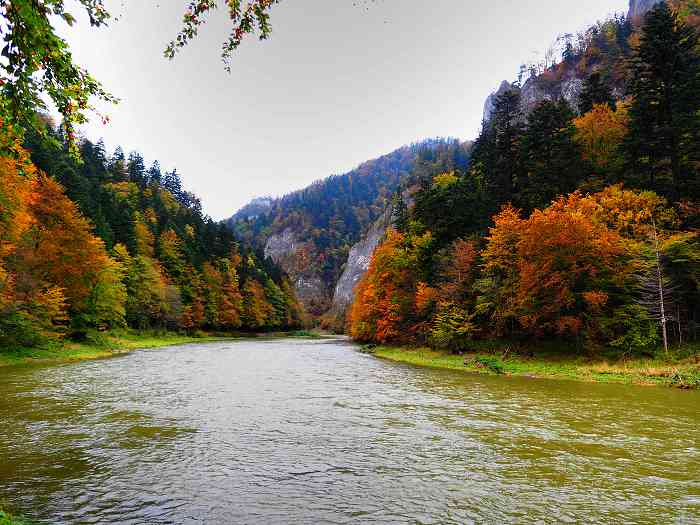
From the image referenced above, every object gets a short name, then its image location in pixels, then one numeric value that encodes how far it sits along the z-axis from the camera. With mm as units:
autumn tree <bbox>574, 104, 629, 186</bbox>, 43094
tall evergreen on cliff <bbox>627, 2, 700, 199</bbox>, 35562
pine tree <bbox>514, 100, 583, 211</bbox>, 45094
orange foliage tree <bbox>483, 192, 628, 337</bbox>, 33031
